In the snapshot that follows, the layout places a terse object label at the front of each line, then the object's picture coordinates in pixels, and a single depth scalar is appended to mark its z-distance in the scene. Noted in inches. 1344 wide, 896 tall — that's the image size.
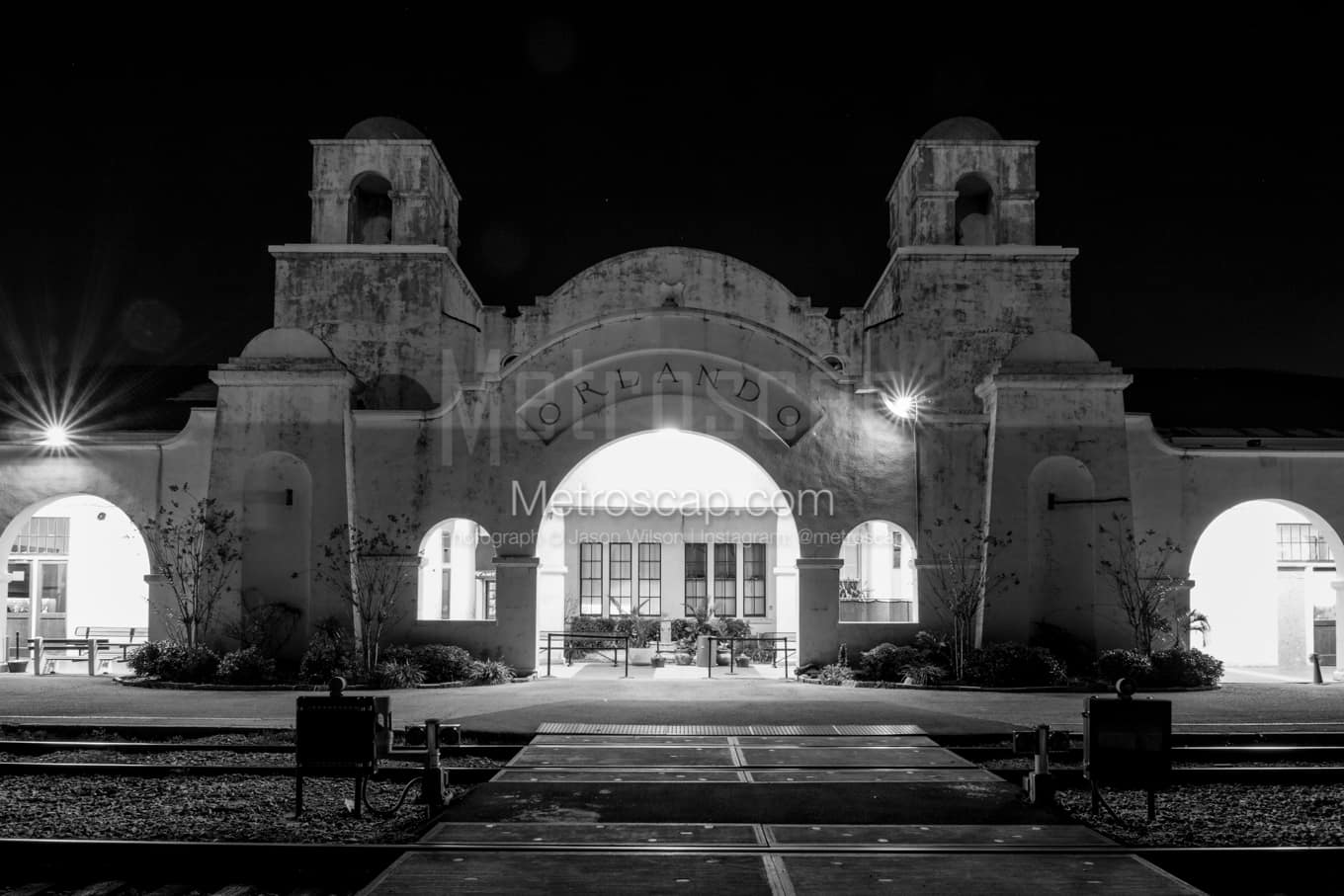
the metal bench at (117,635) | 1063.0
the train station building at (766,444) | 877.8
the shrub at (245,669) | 805.2
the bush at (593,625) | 1158.3
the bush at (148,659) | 835.4
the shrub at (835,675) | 837.8
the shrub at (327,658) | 812.6
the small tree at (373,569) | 862.5
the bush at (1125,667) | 799.7
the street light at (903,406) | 903.7
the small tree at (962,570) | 851.4
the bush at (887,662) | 837.2
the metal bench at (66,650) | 908.0
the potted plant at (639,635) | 1094.2
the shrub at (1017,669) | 794.8
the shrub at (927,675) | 808.3
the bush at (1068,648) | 834.1
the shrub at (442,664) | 829.2
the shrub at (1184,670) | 802.2
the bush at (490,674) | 834.2
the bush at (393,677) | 800.9
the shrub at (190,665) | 819.4
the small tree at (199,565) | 860.6
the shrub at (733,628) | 1139.7
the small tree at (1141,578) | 837.2
